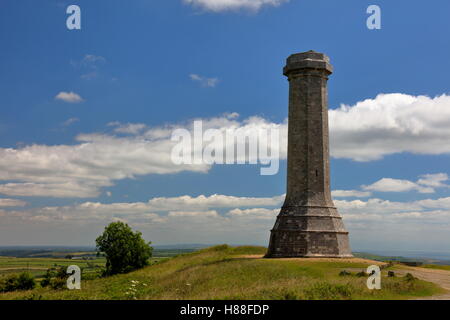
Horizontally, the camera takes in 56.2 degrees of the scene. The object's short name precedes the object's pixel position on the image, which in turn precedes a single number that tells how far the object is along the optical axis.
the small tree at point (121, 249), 51.25
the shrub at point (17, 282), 44.31
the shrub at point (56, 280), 37.91
